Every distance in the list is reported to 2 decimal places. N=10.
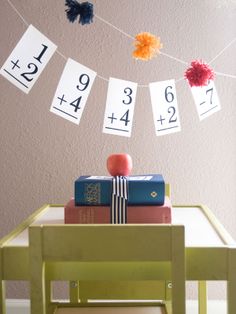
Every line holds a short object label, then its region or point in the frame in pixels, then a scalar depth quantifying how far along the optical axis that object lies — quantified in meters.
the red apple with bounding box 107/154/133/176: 1.59
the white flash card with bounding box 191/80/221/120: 2.16
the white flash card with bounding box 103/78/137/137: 2.15
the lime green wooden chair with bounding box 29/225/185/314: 1.13
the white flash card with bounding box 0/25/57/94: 2.10
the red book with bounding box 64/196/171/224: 1.45
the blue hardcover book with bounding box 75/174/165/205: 1.45
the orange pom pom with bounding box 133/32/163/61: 1.92
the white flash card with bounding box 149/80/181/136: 2.16
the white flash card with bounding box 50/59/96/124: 2.14
